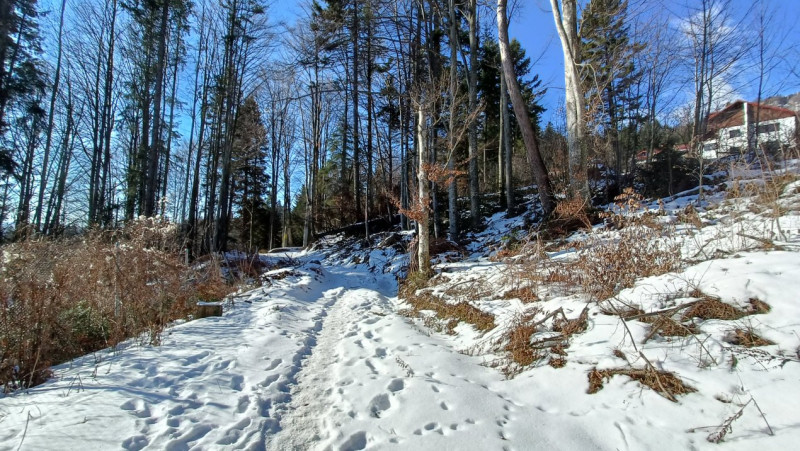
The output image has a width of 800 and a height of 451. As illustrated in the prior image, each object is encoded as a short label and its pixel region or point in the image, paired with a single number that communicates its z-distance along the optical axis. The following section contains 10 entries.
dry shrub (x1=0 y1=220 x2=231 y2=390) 3.33
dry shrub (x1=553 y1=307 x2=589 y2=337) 3.62
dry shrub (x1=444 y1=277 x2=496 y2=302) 6.16
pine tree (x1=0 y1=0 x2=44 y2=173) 11.73
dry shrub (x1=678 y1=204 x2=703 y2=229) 5.52
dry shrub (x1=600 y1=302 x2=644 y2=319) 3.44
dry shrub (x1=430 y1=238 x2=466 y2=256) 11.18
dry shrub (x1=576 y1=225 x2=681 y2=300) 4.20
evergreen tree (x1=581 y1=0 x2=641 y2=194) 8.77
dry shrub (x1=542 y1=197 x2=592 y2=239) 8.14
